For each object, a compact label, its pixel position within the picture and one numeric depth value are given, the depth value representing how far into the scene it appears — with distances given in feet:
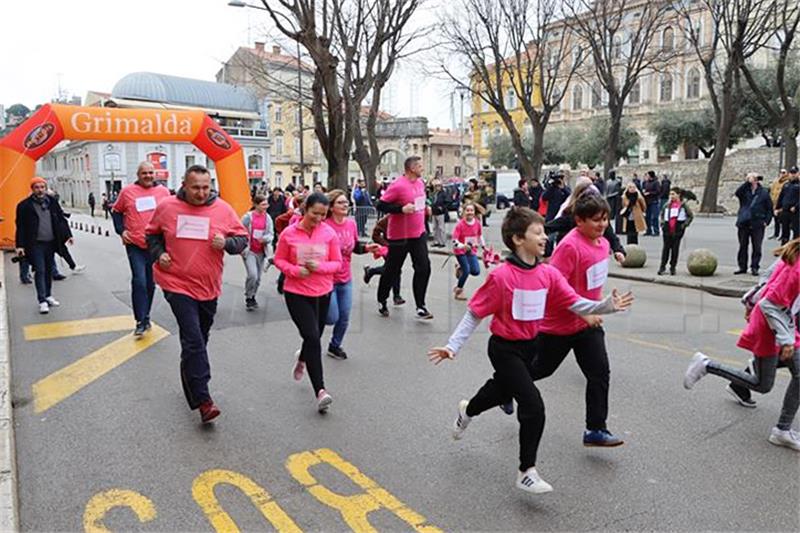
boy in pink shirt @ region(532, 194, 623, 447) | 14.71
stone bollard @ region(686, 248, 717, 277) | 39.45
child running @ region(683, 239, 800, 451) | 14.57
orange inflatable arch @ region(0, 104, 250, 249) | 50.80
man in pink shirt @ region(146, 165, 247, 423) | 16.79
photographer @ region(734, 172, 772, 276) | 38.60
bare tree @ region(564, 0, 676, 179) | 84.17
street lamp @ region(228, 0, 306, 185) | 60.61
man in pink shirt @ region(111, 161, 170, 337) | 25.95
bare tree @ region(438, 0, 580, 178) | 87.15
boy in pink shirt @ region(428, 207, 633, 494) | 12.92
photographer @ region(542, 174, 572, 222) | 47.85
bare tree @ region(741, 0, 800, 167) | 75.87
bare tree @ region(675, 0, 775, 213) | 73.10
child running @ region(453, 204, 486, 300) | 33.99
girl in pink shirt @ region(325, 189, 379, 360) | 22.30
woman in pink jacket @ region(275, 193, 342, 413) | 17.78
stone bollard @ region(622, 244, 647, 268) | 43.65
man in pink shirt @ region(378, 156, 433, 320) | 27.57
